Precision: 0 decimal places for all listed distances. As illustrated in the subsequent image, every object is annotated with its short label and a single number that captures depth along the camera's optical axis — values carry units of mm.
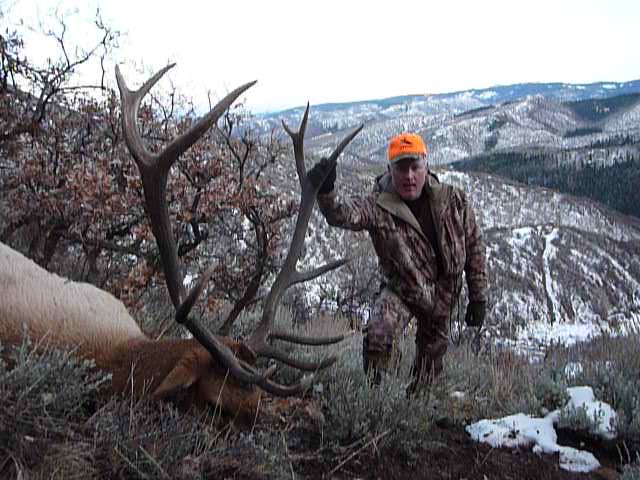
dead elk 2889
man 4387
